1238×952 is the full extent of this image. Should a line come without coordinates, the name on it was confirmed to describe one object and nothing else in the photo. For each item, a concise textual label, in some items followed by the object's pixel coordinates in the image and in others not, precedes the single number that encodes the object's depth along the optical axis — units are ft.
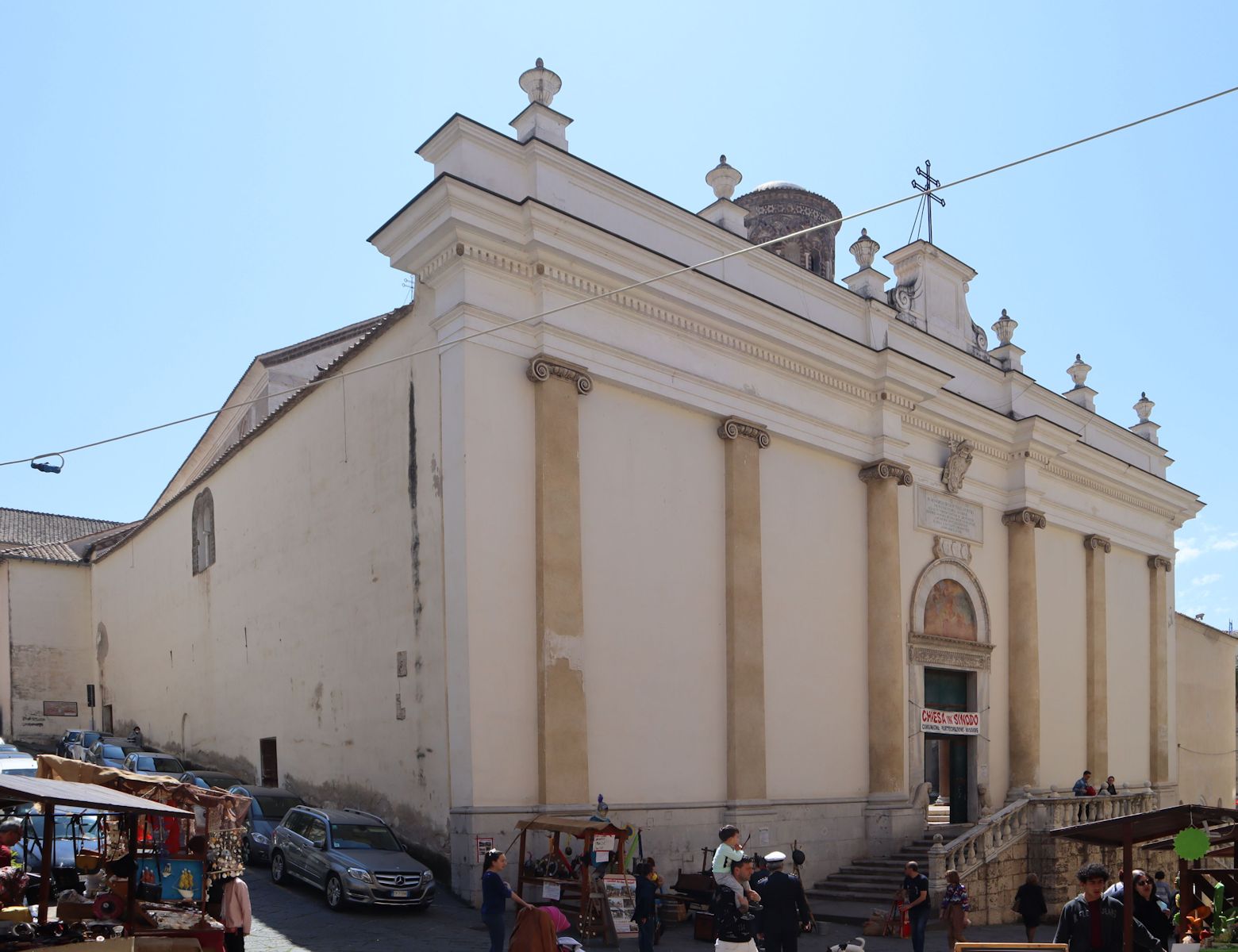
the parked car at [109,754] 85.15
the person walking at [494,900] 41.63
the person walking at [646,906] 44.21
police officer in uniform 36.73
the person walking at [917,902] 50.24
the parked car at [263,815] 61.11
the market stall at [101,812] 30.14
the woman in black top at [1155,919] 32.01
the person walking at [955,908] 53.78
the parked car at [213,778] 68.85
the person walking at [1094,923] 29.60
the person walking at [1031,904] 53.36
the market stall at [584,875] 50.01
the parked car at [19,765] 74.69
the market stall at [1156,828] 30.02
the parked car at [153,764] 75.46
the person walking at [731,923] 34.19
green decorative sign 28.37
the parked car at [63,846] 44.73
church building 56.49
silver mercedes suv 49.88
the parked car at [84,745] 91.56
